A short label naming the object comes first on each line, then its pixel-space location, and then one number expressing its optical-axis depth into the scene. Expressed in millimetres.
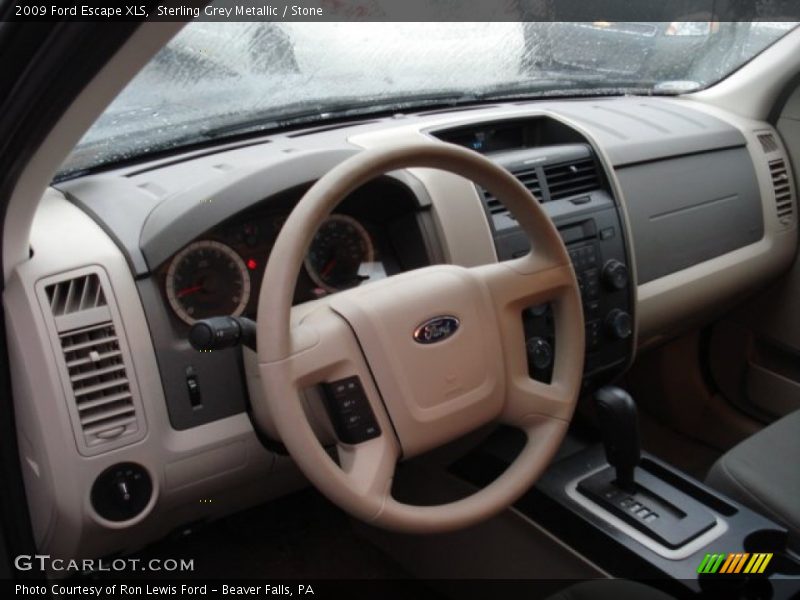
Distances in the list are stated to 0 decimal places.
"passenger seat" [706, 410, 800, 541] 1680
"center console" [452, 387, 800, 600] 1488
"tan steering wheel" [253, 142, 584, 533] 1208
